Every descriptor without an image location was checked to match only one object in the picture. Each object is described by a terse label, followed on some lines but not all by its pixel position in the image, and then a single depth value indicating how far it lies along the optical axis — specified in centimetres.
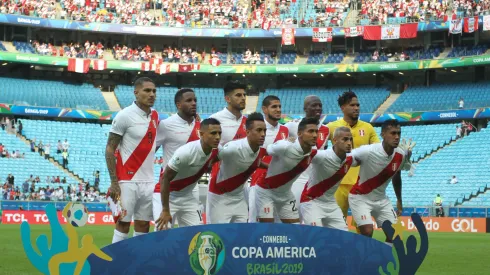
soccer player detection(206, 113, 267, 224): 1071
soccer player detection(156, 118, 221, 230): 1003
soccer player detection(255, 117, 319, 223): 1117
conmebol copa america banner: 763
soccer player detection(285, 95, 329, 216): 1208
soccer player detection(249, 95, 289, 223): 1214
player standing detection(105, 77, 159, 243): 1121
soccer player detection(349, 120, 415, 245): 1210
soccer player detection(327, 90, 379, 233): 1284
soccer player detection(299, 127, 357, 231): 1175
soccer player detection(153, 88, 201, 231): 1192
